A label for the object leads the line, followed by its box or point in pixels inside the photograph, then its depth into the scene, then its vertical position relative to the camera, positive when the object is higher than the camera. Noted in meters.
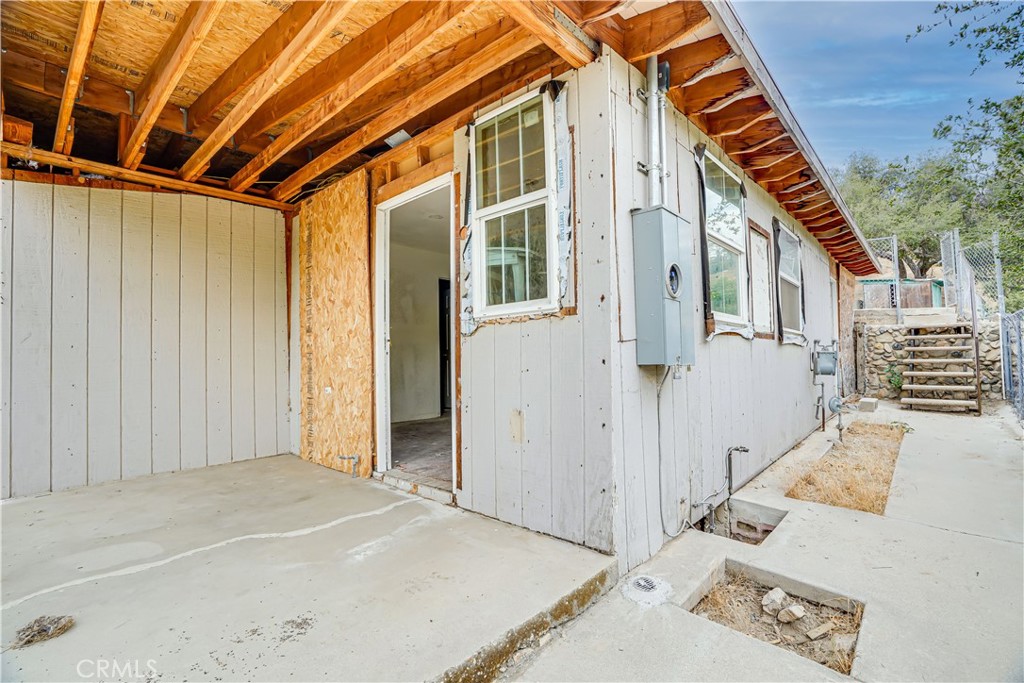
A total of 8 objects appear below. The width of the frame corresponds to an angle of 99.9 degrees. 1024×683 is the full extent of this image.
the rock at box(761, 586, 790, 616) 1.98 -1.19
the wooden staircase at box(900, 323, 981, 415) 6.88 -0.47
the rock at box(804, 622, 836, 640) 1.79 -1.21
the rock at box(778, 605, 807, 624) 1.89 -1.19
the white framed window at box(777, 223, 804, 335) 4.73 +0.73
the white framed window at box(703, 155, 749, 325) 3.19 +0.83
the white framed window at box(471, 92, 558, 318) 2.37 +0.83
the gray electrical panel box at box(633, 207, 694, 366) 2.15 +0.31
